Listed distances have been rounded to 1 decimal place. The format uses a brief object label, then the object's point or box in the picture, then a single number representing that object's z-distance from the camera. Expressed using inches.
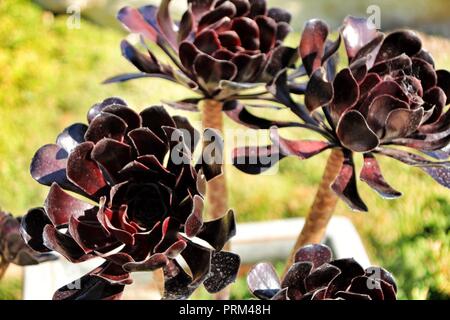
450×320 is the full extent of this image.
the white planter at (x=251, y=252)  47.7
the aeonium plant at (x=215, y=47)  31.1
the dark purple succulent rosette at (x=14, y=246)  37.2
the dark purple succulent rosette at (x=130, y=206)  24.6
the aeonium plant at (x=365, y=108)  27.7
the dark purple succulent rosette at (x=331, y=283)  25.0
